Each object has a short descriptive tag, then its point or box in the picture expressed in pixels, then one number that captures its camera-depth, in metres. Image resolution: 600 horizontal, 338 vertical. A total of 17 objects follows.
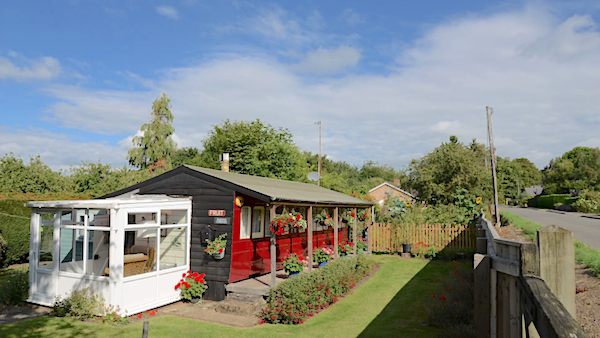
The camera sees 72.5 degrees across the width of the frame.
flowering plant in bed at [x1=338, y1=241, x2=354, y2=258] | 15.77
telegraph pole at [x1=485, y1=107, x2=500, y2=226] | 23.89
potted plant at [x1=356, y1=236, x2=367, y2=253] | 17.76
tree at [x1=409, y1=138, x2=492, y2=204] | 29.72
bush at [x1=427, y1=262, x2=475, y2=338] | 7.23
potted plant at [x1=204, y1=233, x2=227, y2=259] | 10.39
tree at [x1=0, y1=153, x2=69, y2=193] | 23.64
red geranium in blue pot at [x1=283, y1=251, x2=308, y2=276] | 11.27
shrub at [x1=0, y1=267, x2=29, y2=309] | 10.01
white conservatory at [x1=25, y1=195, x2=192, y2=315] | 9.13
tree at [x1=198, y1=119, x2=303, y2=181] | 27.66
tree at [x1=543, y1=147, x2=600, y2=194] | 61.22
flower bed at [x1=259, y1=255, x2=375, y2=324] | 9.32
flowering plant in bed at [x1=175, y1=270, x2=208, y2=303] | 10.52
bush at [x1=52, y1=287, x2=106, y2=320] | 8.94
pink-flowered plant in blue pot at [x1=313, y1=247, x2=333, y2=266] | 13.59
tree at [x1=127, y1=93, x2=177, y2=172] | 38.94
